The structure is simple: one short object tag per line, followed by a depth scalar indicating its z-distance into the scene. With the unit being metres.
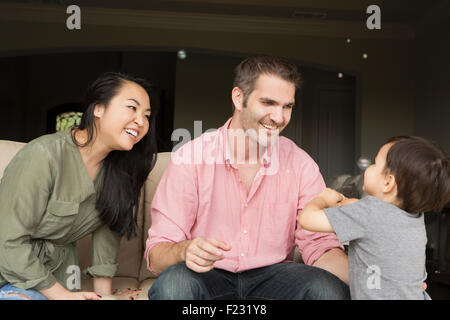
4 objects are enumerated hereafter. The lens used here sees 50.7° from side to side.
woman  1.41
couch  1.93
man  1.43
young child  1.19
